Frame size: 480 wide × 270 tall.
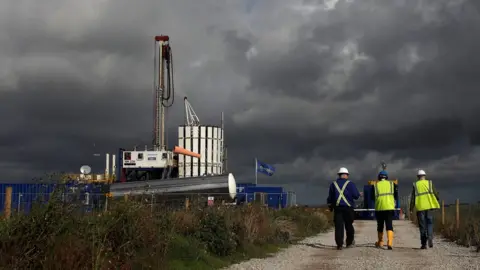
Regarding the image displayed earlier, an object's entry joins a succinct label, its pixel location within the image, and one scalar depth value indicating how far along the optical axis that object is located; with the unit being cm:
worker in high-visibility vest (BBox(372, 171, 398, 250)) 1752
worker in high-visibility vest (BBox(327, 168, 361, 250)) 1752
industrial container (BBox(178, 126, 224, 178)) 5300
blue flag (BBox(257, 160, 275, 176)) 5257
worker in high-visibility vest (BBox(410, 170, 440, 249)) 1767
